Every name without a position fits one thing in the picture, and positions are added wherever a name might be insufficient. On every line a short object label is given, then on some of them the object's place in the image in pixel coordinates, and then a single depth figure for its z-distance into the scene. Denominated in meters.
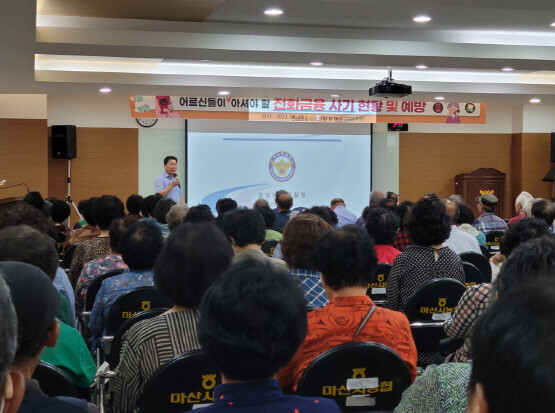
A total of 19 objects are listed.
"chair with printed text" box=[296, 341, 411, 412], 2.29
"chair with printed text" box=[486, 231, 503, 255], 7.38
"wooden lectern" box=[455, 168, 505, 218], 14.44
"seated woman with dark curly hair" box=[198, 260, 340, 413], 1.53
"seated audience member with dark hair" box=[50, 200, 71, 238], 7.35
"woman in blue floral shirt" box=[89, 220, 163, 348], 3.72
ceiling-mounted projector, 9.37
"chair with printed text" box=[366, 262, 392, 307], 4.77
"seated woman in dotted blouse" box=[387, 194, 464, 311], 4.16
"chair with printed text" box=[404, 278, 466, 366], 3.79
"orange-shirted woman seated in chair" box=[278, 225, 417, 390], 2.57
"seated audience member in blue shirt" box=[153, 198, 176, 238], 6.80
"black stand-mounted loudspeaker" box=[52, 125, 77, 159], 12.77
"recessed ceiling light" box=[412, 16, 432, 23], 7.42
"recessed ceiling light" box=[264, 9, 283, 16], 7.08
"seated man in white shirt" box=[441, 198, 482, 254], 5.84
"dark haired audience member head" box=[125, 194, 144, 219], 7.50
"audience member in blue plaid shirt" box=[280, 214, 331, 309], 3.64
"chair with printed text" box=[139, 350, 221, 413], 2.15
